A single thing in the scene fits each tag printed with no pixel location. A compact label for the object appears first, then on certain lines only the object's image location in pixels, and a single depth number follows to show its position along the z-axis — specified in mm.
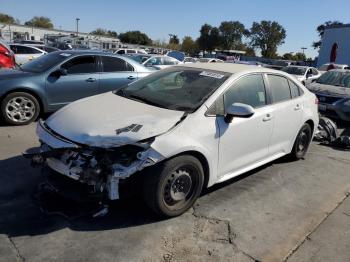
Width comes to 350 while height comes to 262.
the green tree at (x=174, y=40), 117438
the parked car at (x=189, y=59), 32969
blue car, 7211
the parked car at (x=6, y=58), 10438
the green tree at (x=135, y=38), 107312
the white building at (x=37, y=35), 54500
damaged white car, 3645
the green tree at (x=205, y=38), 105169
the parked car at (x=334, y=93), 9617
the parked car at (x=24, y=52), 18203
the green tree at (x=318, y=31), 95262
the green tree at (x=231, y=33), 106450
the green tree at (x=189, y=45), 104875
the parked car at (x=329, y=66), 23750
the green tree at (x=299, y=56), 98662
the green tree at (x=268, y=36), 101625
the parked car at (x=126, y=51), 31494
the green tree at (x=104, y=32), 121169
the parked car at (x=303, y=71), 20297
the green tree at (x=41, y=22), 114950
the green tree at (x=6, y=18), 103850
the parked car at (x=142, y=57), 18925
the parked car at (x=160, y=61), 18212
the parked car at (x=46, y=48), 21598
